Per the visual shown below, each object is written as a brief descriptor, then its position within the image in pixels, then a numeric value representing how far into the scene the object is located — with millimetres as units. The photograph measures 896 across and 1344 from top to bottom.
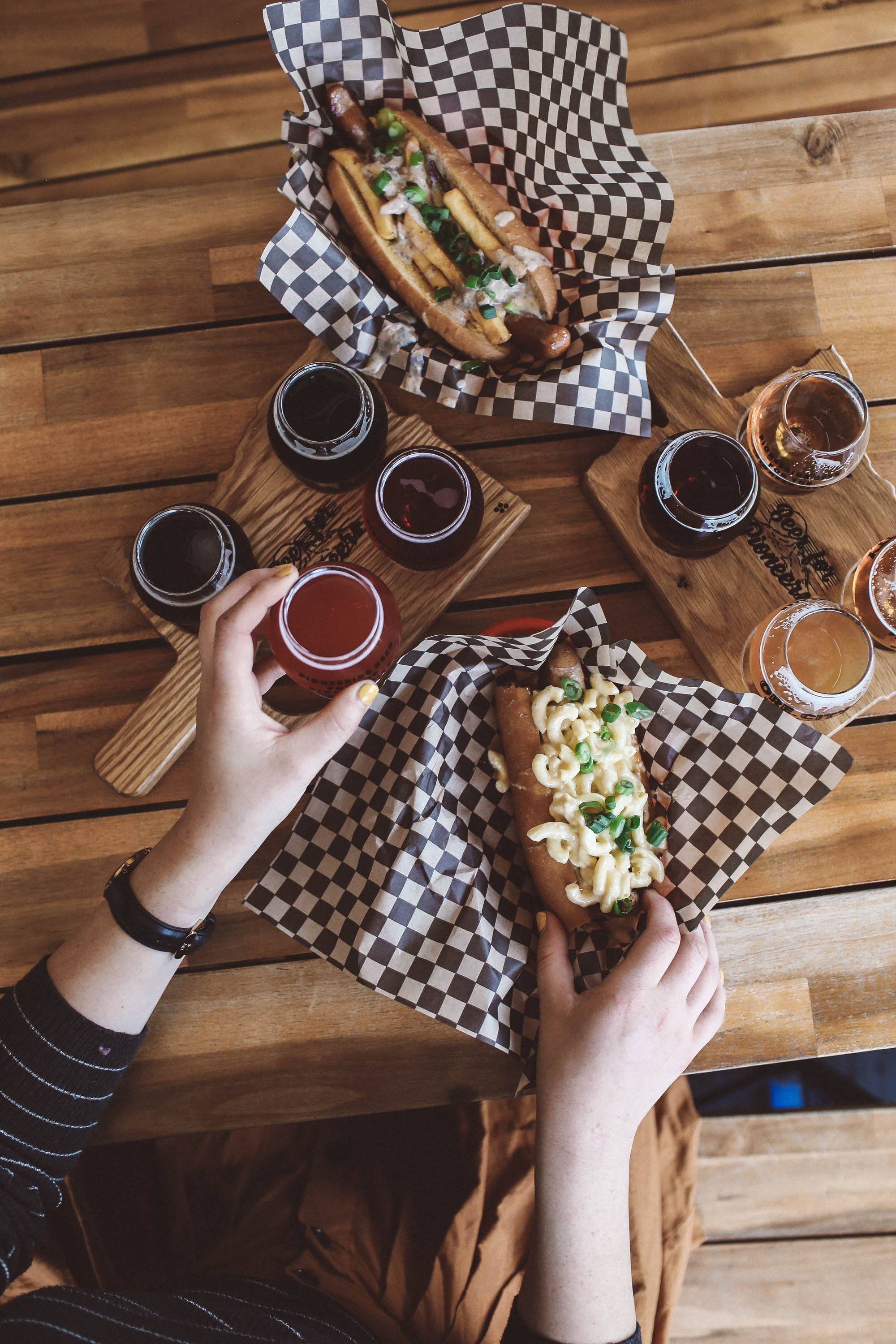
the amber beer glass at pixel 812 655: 608
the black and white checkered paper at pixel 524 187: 649
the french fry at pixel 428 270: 688
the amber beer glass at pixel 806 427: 637
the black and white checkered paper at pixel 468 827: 596
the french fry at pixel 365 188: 680
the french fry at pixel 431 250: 686
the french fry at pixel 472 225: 686
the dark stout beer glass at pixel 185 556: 616
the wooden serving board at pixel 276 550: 653
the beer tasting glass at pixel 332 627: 588
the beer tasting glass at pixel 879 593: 634
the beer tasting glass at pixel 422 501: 623
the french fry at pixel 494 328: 666
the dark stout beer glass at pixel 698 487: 626
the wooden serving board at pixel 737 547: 653
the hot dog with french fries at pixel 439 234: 671
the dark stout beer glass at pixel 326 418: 620
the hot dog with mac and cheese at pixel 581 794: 598
